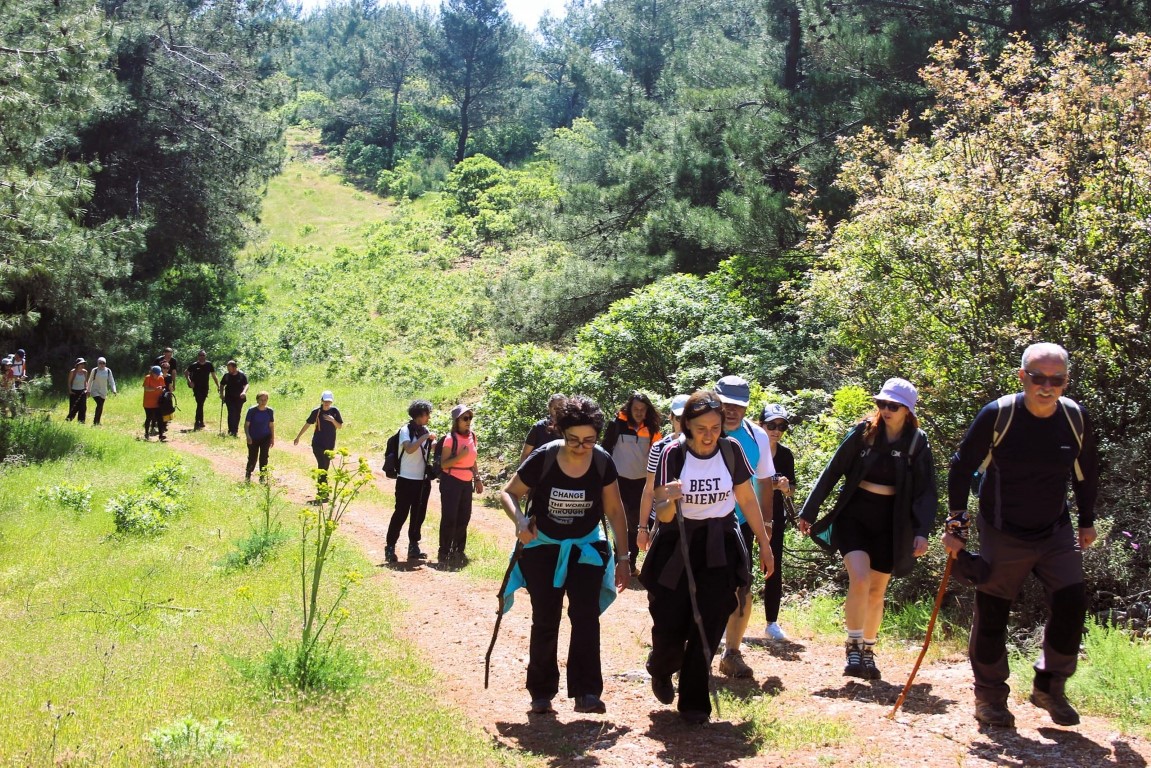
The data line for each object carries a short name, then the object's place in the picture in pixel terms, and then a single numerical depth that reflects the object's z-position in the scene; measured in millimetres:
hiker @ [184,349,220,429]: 20828
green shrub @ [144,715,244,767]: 4922
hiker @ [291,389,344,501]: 13828
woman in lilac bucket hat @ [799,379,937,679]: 6133
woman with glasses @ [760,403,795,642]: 7348
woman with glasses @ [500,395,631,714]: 5676
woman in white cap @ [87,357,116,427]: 21031
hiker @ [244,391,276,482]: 15125
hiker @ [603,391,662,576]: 9164
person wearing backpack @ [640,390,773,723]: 5465
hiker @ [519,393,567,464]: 8008
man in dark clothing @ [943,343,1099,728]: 5137
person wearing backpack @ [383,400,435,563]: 10586
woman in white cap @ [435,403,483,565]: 10367
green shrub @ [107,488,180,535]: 12766
